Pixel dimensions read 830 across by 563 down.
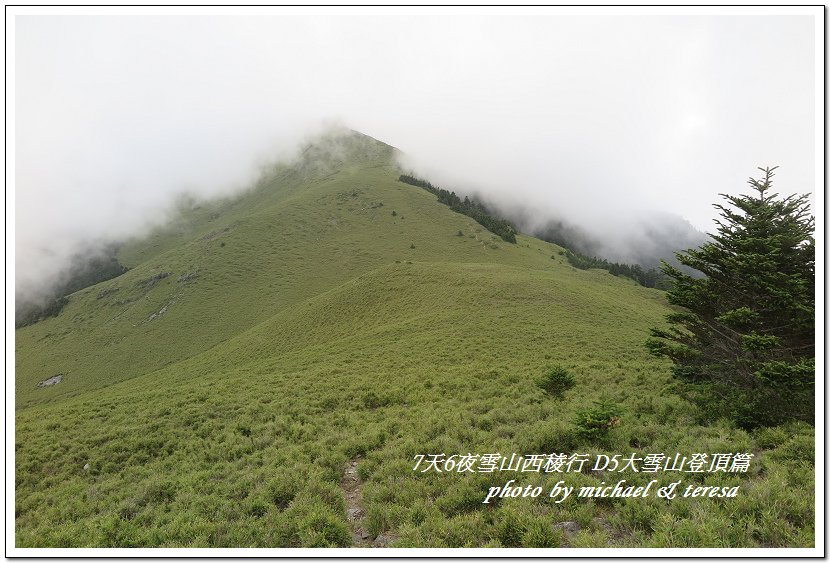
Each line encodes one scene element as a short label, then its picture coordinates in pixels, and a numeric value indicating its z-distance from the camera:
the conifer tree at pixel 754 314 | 9.12
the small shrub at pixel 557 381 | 14.43
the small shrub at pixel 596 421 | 9.05
